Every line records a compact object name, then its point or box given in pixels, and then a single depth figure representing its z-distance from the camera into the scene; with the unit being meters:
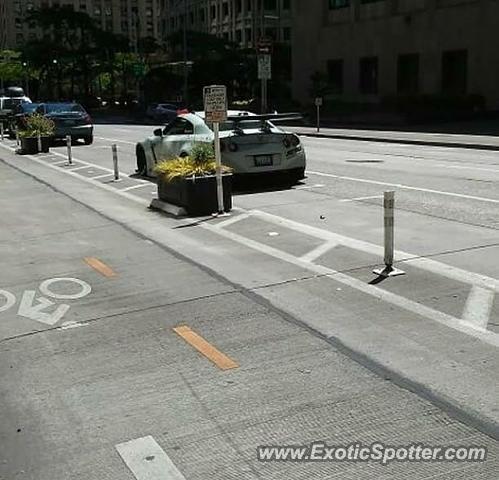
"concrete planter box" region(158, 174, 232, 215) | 11.16
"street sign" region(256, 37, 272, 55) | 32.22
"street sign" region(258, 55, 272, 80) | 31.95
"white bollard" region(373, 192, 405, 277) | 7.12
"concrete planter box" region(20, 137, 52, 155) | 25.81
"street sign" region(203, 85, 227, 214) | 10.88
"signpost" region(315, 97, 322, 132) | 33.52
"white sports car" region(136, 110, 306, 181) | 13.87
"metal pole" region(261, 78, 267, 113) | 32.54
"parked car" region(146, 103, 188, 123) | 54.56
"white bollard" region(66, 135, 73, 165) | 21.24
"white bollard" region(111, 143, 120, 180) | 16.42
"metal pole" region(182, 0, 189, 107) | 62.62
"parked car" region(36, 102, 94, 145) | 28.50
